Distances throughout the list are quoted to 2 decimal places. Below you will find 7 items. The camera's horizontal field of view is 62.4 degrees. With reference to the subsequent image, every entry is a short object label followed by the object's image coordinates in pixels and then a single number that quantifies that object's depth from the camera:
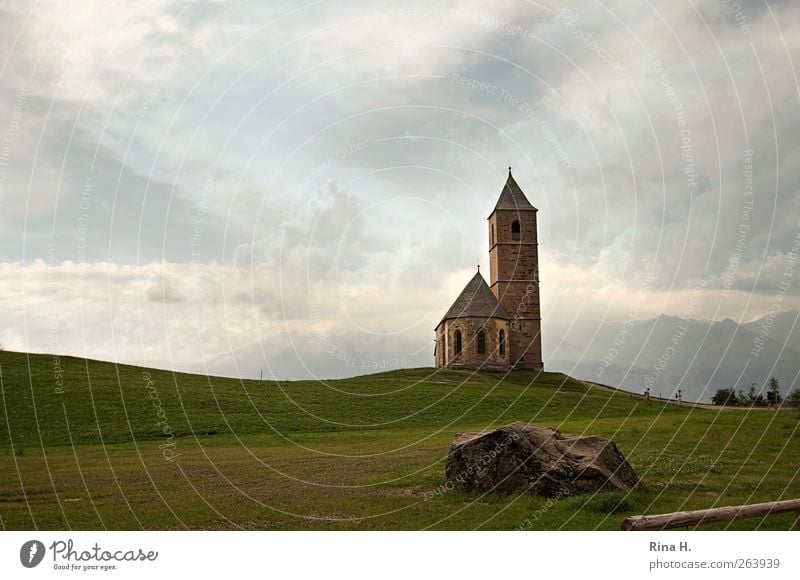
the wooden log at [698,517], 10.90
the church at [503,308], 71.56
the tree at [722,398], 58.12
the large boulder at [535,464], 14.93
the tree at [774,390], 50.41
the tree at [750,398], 53.69
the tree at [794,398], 41.05
